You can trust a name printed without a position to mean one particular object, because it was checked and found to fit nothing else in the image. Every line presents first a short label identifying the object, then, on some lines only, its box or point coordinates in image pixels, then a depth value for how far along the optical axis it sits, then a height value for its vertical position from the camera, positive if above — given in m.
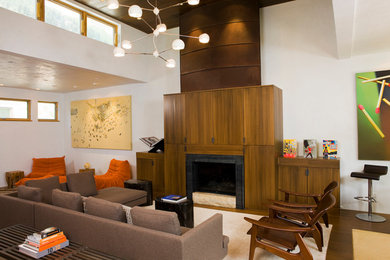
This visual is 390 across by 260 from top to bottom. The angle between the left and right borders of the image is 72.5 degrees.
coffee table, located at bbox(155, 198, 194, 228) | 3.95 -1.16
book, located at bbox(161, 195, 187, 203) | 4.02 -1.02
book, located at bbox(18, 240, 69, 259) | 2.44 -1.10
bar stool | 4.28 -0.75
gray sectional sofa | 2.26 -0.97
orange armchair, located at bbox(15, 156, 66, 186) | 7.37 -0.98
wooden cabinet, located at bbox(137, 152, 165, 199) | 6.15 -0.86
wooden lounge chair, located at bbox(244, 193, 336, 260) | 2.71 -1.17
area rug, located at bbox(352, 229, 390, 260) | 3.27 -1.53
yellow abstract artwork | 7.50 +0.31
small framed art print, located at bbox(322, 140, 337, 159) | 4.83 -0.35
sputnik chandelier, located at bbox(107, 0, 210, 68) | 3.14 +1.34
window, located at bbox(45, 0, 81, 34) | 4.93 +2.28
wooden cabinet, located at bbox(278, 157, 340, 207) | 4.57 -0.78
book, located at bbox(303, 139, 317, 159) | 5.01 -0.33
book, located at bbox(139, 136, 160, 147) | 6.39 -0.20
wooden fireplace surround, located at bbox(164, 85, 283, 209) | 4.89 +0.00
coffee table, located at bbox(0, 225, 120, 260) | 2.46 -1.13
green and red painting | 4.59 +0.26
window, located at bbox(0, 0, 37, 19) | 4.32 +2.16
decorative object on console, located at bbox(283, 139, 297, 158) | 5.03 -0.34
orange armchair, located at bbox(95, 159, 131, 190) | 6.33 -1.09
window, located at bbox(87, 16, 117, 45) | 5.68 +2.29
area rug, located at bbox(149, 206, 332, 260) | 3.22 -1.50
